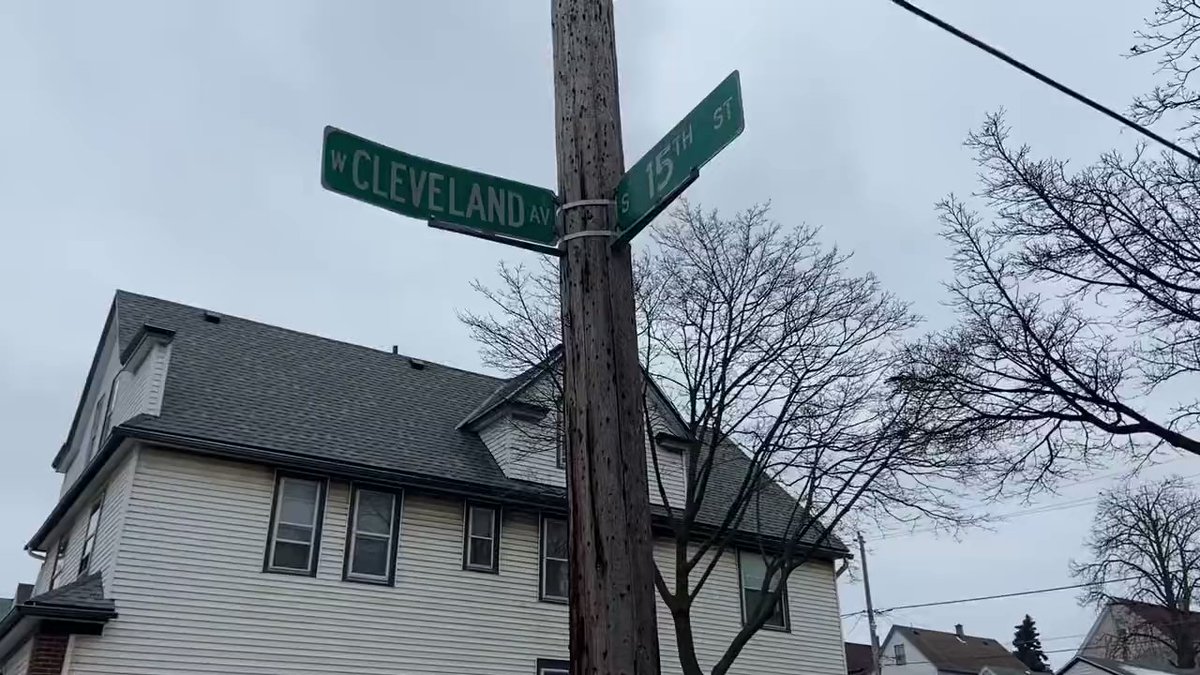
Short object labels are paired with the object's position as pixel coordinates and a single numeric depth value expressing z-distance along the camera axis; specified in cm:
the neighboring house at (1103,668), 3478
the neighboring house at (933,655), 5425
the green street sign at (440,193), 409
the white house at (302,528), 1449
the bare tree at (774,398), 1489
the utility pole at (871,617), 3248
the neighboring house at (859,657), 5131
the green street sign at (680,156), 382
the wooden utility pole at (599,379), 351
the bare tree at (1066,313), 1164
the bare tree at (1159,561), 3747
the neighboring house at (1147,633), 3809
